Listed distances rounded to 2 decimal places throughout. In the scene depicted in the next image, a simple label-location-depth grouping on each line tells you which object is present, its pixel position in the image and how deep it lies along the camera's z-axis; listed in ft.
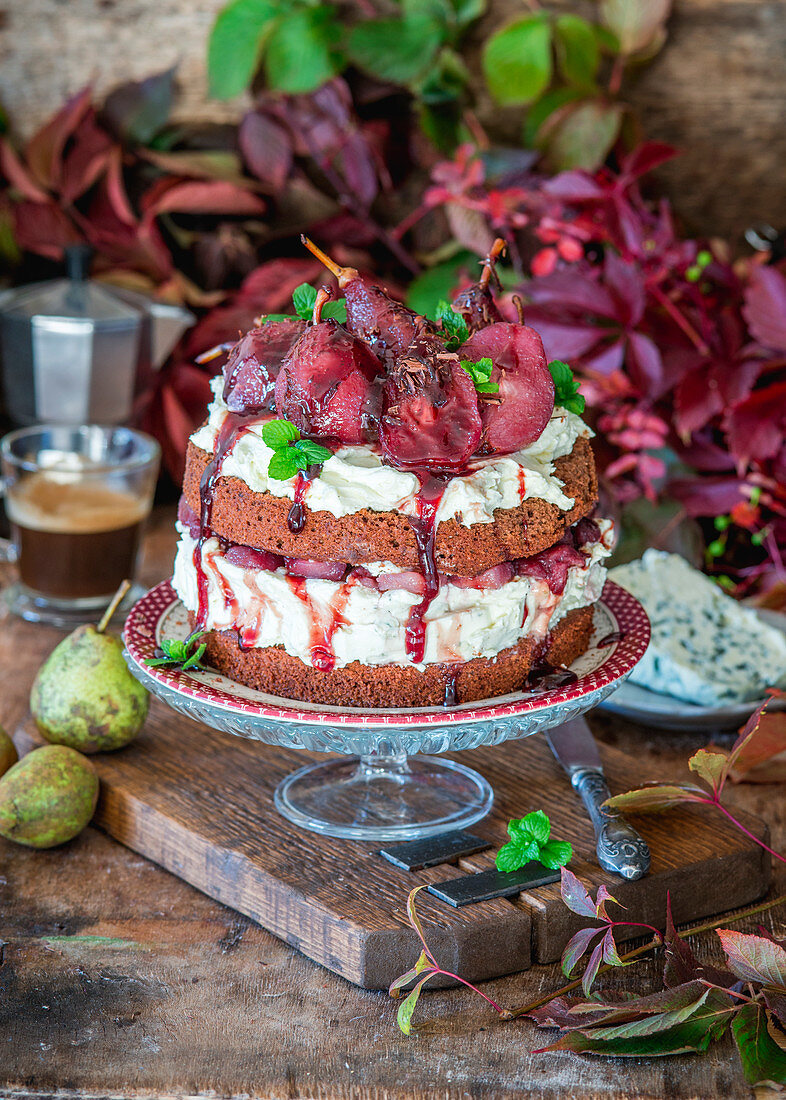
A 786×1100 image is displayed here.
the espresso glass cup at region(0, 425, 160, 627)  5.17
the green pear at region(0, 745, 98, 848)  4.38
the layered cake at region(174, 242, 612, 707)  4.23
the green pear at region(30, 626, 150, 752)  4.56
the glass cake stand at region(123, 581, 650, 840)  4.25
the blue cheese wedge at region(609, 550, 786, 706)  4.75
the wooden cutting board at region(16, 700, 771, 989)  4.21
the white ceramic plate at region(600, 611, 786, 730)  4.72
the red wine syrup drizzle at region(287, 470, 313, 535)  4.24
